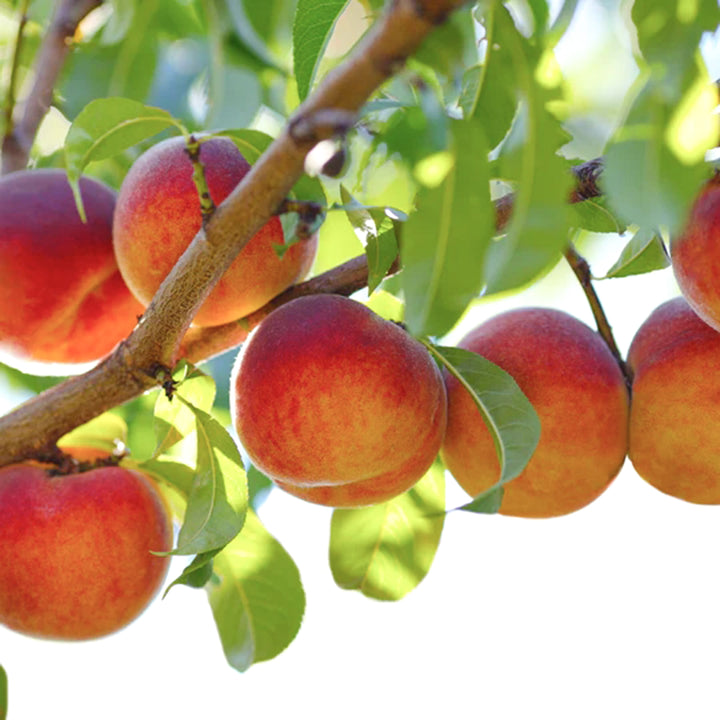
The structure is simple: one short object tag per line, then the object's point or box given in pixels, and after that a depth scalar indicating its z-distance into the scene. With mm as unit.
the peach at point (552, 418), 1113
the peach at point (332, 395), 1075
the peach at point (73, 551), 1122
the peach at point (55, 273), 1138
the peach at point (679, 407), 1108
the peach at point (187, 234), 1095
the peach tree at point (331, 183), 975
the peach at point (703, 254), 1054
